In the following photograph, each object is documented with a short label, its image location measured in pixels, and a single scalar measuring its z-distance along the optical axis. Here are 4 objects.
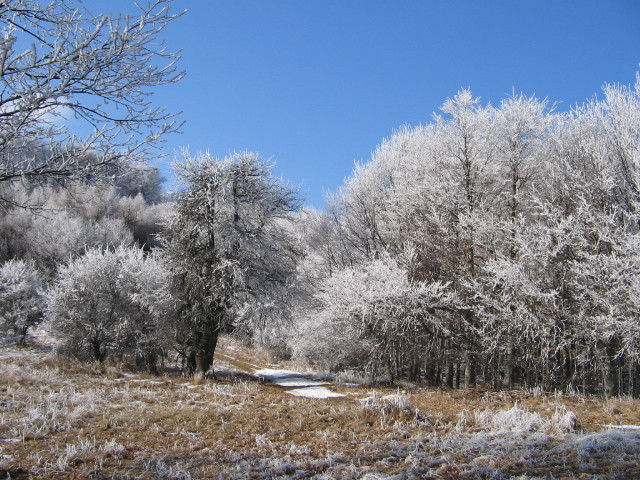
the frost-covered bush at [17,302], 23.06
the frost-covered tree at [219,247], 15.25
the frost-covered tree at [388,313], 12.91
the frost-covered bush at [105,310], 18.02
